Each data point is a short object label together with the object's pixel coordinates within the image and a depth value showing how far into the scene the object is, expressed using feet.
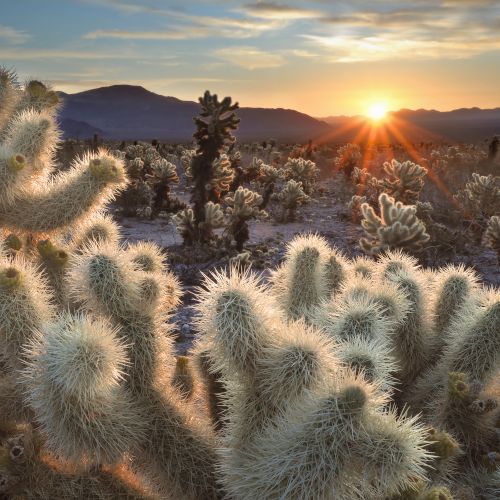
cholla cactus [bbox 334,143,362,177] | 63.91
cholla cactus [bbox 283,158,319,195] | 57.11
